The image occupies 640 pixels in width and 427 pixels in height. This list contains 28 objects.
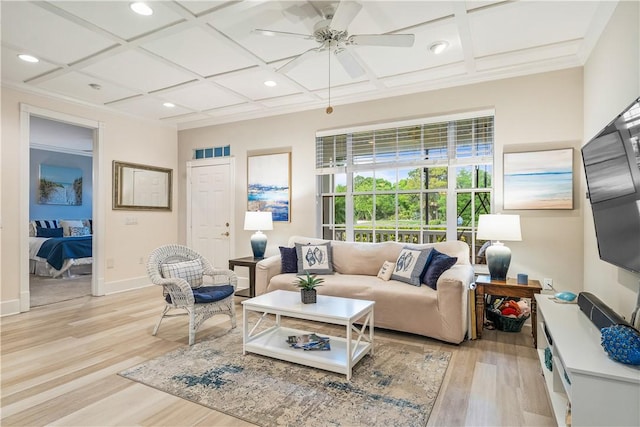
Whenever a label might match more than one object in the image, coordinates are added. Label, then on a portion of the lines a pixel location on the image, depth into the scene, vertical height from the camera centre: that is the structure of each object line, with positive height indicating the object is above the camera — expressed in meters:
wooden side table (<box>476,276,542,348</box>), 3.03 -0.70
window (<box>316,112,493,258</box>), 3.87 +0.43
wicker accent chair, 3.05 -0.70
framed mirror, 5.02 +0.42
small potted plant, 2.73 -0.62
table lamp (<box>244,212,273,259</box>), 4.63 -0.16
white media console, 1.35 -0.70
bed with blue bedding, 5.92 -0.71
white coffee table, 2.43 -1.01
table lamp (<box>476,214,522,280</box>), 3.14 -0.20
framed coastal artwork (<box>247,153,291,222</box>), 4.93 +0.44
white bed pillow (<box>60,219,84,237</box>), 7.28 -0.24
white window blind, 3.85 +0.86
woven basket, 3.29 -1.05
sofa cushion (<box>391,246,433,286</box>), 3.41 -0.52
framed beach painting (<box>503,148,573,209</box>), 3.30 +0.34
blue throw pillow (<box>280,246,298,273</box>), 4.08 -0.54
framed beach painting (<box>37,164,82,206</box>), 7.36 +0.62
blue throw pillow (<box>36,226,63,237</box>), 7.01 -0.38
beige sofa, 2.96 -0.73
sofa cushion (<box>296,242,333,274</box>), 4.01 -0.53
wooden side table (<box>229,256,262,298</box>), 4.42 -0.68
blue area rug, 1.96 -1.15
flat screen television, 1.69 +0.15
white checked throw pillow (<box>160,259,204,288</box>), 3.32 -0.57
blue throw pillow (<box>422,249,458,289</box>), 3.25 -0.52
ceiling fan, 2.27 +1.30
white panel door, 5.45 +0.04
